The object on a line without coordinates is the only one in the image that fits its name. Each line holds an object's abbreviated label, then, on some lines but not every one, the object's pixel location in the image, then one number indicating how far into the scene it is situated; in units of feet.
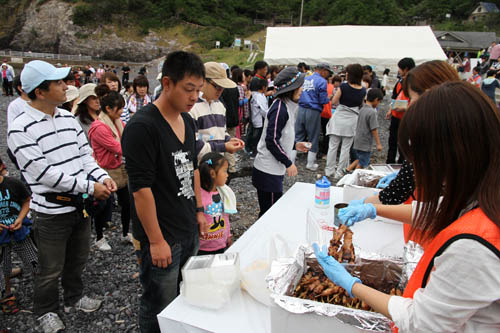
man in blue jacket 19.45
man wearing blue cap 6.29
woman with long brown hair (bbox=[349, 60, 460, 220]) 6.54
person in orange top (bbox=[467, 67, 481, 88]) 34.57
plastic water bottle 8.46
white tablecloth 4.66
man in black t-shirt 4.96
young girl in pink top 7.54
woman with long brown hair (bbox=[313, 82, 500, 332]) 2.54
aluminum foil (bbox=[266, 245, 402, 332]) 3.67
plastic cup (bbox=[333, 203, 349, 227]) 6.79
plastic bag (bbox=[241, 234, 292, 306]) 5.03
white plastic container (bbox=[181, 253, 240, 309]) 4.84
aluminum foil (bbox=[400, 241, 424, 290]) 4.58
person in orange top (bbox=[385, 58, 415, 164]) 16.66
